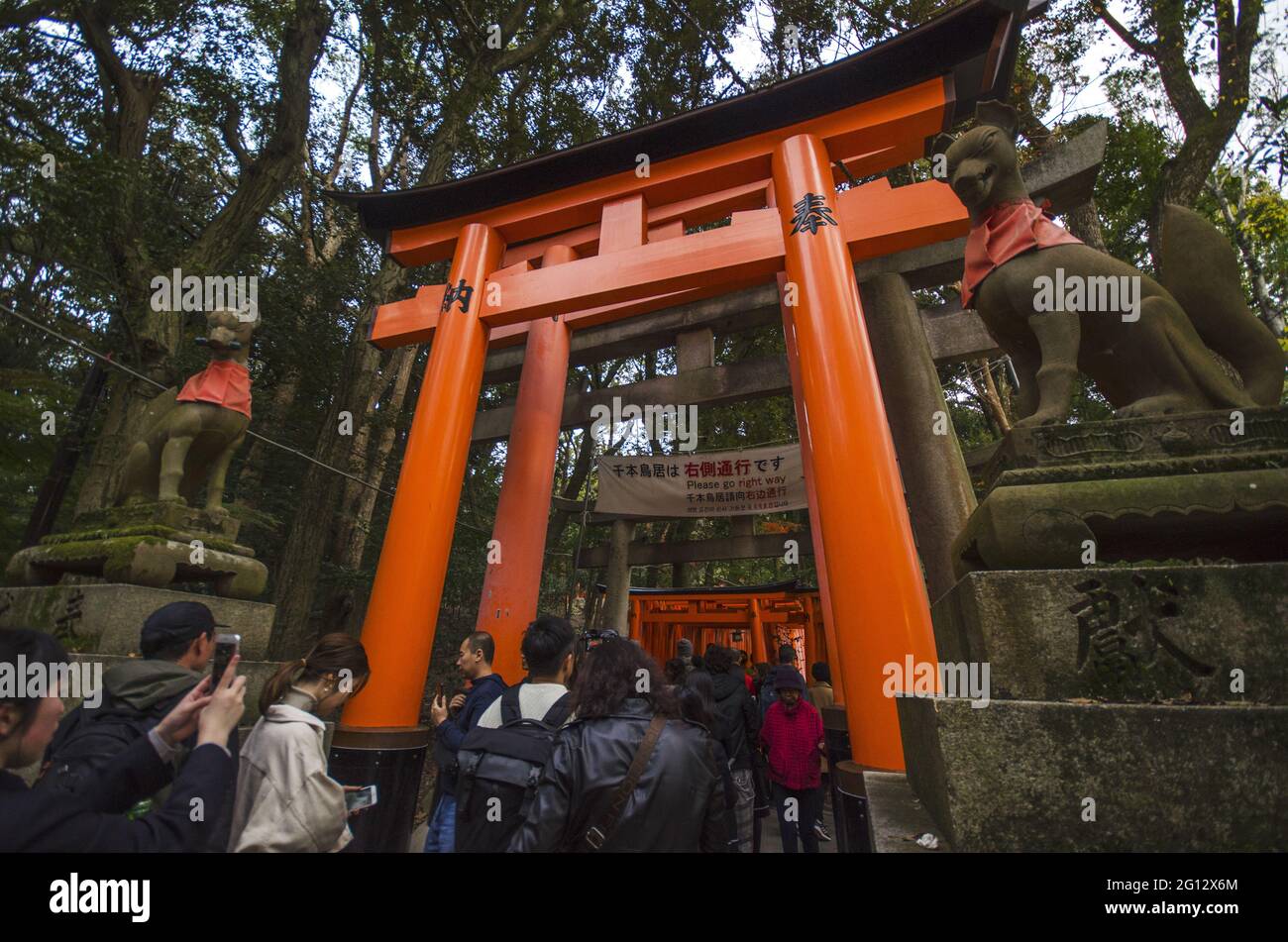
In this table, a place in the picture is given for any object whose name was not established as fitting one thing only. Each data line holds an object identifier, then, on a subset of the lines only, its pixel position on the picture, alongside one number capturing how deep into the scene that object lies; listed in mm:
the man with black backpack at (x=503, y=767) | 2145
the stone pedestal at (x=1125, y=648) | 1537
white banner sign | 7973
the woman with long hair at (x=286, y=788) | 1651
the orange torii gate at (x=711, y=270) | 3877
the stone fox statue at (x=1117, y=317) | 2174
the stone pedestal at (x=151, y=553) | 3520
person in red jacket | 4578
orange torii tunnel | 11312
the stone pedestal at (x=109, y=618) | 3387
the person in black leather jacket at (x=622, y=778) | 1834
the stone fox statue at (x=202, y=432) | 3857
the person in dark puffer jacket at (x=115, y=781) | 1260
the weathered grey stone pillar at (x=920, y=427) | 5238
